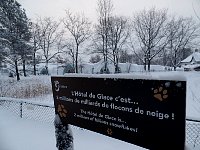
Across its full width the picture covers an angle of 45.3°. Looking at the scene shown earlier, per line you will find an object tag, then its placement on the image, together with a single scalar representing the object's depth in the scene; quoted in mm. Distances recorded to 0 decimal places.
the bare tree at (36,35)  42312
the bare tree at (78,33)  42591
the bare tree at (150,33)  44062
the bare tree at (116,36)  42038
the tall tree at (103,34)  38647
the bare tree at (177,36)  45875
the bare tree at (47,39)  44406
